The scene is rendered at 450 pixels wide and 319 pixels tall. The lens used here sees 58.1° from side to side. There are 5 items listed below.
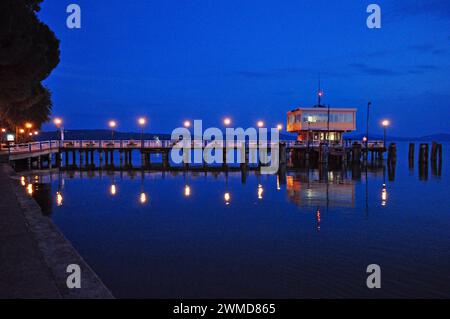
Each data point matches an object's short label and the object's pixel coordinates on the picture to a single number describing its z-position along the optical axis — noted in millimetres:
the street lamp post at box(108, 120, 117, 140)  58744
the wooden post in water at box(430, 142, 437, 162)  54844
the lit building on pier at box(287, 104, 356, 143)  56906
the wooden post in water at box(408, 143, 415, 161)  55875
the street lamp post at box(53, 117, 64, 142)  58678
